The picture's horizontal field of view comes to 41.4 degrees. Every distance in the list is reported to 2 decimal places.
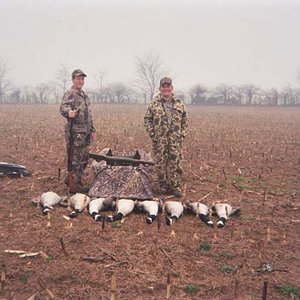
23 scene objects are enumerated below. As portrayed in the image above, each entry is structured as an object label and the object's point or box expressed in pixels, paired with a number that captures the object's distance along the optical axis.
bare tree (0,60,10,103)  100.93
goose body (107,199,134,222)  7.01
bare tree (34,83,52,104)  89.46
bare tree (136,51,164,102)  105.38
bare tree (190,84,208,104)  73.88
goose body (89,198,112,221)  7.06
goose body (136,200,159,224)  6.99
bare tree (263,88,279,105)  73.45
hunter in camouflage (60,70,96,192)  8.69
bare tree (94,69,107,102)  94.28
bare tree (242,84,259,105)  79.81
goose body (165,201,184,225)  6.97
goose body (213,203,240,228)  7.16
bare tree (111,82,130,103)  86.66
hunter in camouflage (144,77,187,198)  8.77
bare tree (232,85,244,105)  76.64
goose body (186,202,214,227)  7.08
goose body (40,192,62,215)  7.43
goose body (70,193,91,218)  7.35
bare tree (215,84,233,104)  76.50
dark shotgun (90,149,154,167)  8.76
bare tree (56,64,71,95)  117.24
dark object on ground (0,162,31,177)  9.89
